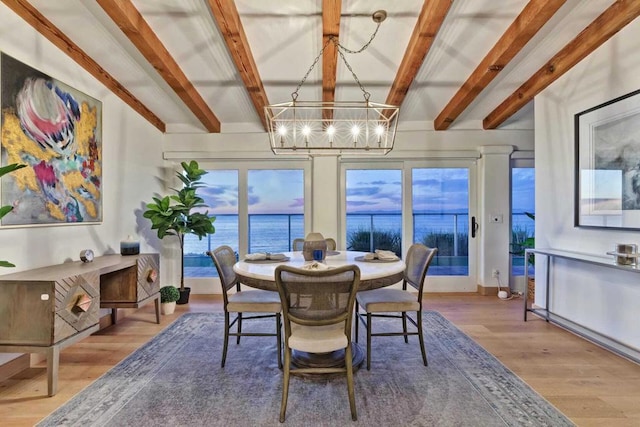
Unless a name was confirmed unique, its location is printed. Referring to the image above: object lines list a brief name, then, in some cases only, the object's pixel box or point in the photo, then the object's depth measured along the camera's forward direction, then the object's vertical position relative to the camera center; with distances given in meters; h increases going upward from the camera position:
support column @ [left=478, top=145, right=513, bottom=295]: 4.62 +0.02
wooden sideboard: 2.11 -0.61
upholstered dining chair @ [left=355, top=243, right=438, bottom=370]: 2.48 -0.61
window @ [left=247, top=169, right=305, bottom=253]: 4.82 +0.21
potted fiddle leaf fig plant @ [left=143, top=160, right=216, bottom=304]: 3.79 +0.01
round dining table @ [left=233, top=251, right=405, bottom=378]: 2.13 -0.37
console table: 2.51 -0.66
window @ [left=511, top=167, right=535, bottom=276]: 4.81 +0.17
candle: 3.35 -0.31
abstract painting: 2.34 +0.54
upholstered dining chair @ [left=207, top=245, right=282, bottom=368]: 2.46 -0.63
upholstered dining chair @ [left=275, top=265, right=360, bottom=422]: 1.77 -0.50
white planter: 3.82 -1.03
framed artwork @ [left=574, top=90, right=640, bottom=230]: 2.60 +0.46
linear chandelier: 4.26 +1.22
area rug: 1.87 -1.11
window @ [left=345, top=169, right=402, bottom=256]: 4.82 +0.19
